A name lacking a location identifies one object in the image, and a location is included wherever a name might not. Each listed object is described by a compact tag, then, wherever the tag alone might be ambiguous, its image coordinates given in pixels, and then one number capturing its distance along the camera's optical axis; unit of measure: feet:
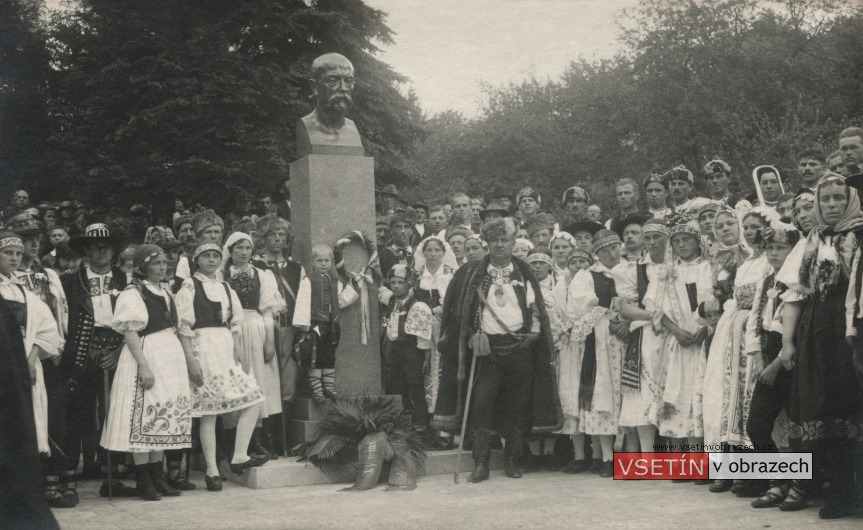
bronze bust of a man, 26.96
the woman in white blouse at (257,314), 25.86
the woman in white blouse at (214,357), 23.54
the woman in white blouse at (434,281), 27.66
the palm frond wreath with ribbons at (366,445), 23.15
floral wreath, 26.12
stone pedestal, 26.35
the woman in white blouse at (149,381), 21.84
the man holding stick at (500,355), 24.66
